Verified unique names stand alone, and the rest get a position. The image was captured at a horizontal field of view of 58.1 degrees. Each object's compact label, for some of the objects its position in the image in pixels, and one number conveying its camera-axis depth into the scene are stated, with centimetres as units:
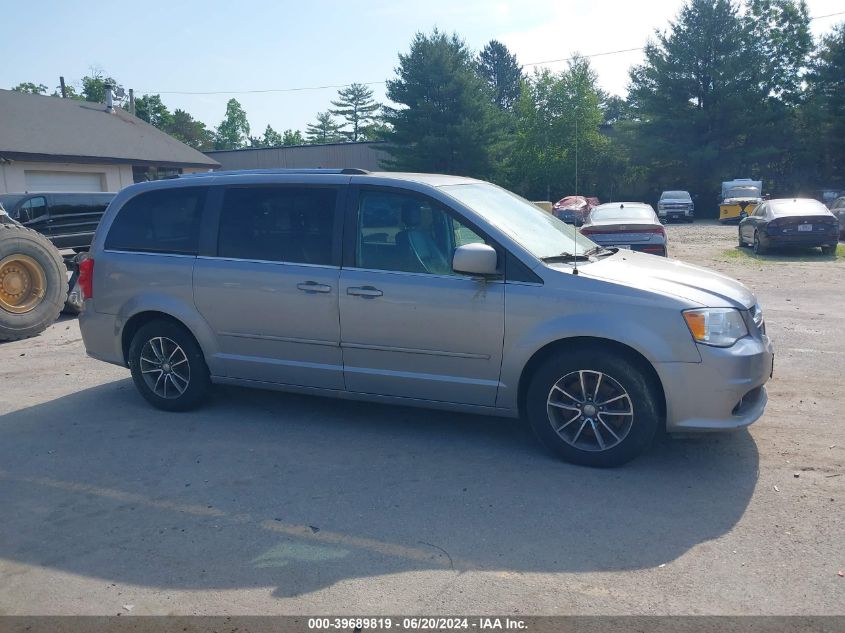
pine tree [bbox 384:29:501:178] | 4431
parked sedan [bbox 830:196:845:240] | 2353
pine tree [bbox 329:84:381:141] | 9944
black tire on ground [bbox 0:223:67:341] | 975
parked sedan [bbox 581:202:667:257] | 1274
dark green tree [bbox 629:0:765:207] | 4528
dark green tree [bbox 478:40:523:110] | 10019
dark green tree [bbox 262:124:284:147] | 11760
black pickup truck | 1429
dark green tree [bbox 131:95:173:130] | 6612
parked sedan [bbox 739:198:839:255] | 1809
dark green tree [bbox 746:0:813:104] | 4616
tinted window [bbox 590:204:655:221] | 1420
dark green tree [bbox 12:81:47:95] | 7143
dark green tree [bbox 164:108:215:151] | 8000
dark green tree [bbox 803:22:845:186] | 4372
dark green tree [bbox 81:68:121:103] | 6156
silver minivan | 477
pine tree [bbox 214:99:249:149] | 10750
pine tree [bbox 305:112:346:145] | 10544
